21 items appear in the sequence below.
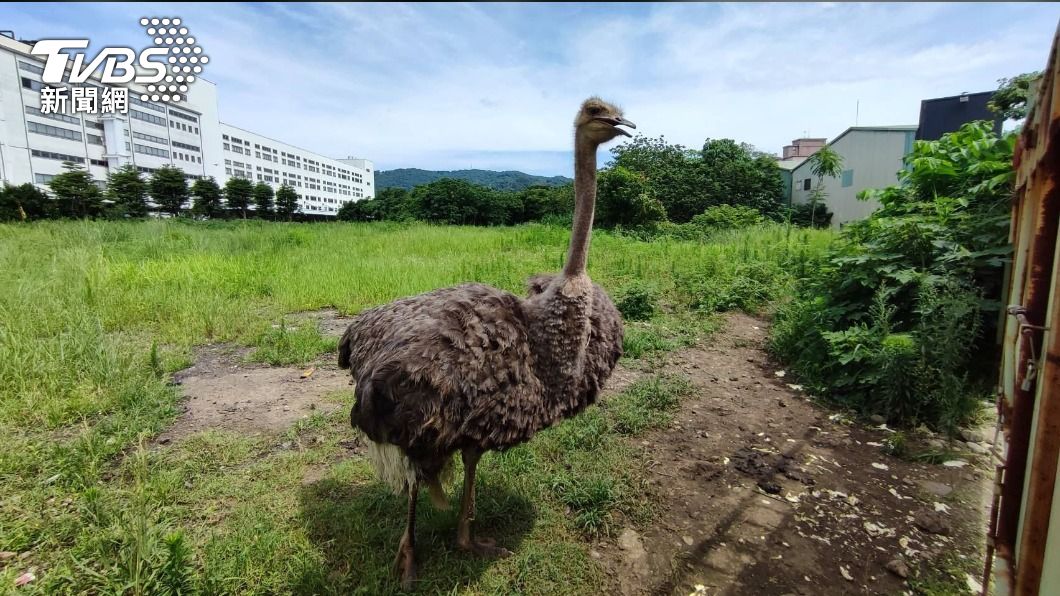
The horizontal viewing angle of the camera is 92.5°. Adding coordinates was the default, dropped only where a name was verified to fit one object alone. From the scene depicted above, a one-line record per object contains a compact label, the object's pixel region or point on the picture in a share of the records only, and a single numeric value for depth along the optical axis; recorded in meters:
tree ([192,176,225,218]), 32.16
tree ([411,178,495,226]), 40.03
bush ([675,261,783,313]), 6.87
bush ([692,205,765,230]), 18.17
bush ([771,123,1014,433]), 3.61
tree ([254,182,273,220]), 38.06
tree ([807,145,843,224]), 15.95
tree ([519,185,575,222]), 40.22
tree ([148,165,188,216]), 29.19
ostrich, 2.08
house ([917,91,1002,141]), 12.52
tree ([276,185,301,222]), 42.03
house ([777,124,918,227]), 20.12
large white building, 33.75
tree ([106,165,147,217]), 26.29
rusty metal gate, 1.28
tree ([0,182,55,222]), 20.91
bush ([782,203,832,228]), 24.64
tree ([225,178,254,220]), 35.66
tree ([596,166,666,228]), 19.45
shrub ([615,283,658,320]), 6.47
